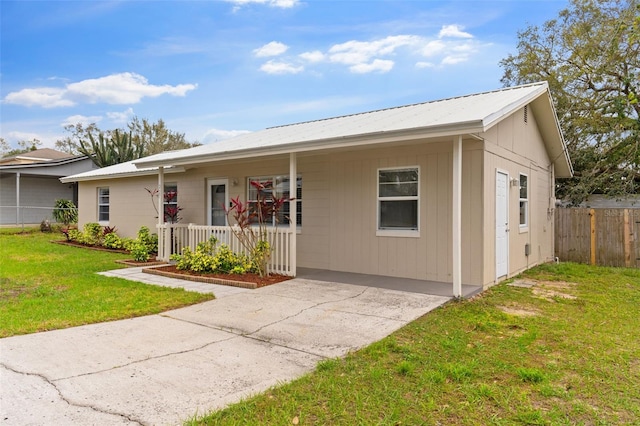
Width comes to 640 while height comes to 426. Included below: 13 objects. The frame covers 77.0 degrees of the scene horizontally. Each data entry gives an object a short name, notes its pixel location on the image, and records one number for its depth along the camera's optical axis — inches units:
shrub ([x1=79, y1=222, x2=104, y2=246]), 555.5
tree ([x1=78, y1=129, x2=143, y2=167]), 864.9
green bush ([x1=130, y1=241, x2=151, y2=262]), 406.6
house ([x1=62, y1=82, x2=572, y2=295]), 270.4
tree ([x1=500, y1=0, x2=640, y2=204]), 546.6
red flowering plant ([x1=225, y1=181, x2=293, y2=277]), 301.9
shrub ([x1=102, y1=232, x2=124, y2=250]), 523.8
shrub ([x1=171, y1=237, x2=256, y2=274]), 317.4
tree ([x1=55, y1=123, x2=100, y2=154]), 1551.4
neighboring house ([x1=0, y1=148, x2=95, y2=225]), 823.1
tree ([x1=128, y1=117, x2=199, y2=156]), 1417.3
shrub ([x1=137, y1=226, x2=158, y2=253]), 458.3
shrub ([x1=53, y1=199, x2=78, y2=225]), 760.3
